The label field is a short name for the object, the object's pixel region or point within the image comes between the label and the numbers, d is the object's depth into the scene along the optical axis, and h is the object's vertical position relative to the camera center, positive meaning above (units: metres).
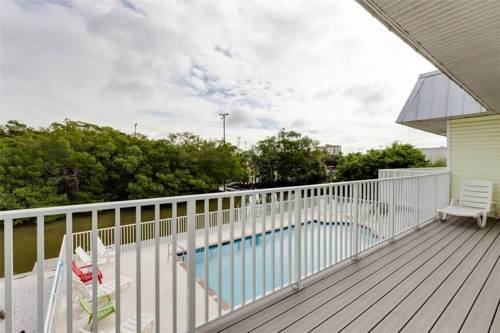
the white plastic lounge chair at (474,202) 4.66 -0.79
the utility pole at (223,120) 24.17 +4.27
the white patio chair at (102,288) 4.48 -2.46
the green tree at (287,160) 25.64 +0.38
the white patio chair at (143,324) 3.65 -2.46
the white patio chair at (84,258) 6.29 -2.41
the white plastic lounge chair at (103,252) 6.09 -2.16
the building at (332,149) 29.03 +1.88
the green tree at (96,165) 13.56 -0.06
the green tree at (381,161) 13.70 +0.14
